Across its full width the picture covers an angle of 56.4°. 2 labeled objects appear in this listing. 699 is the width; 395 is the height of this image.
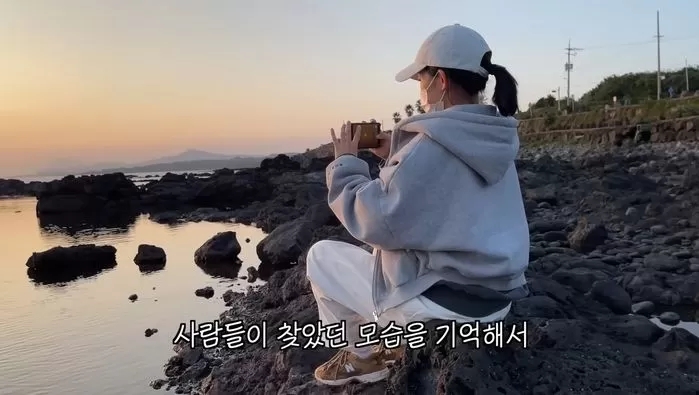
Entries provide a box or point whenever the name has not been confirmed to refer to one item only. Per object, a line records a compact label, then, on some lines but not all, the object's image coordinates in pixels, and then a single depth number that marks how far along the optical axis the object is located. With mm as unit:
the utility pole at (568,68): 54656
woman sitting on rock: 2615
